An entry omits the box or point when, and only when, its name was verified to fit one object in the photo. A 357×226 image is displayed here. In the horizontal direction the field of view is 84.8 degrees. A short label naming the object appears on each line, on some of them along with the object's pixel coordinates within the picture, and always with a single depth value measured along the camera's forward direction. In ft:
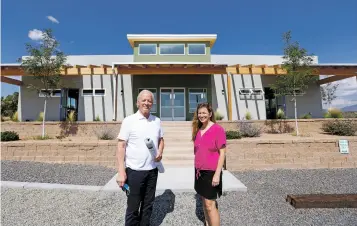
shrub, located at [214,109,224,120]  38.31
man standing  7.52
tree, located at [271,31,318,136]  30.14
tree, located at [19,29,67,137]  28.35
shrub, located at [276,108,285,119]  37.11
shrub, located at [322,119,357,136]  26.01
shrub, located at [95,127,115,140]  25.52
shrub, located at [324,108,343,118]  36.54
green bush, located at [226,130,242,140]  22.24
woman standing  7.67
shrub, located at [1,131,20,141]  23.58
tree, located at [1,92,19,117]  61.52
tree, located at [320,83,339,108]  67.56
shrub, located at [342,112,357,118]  35.96
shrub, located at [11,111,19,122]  38.26
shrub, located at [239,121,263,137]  26.61
